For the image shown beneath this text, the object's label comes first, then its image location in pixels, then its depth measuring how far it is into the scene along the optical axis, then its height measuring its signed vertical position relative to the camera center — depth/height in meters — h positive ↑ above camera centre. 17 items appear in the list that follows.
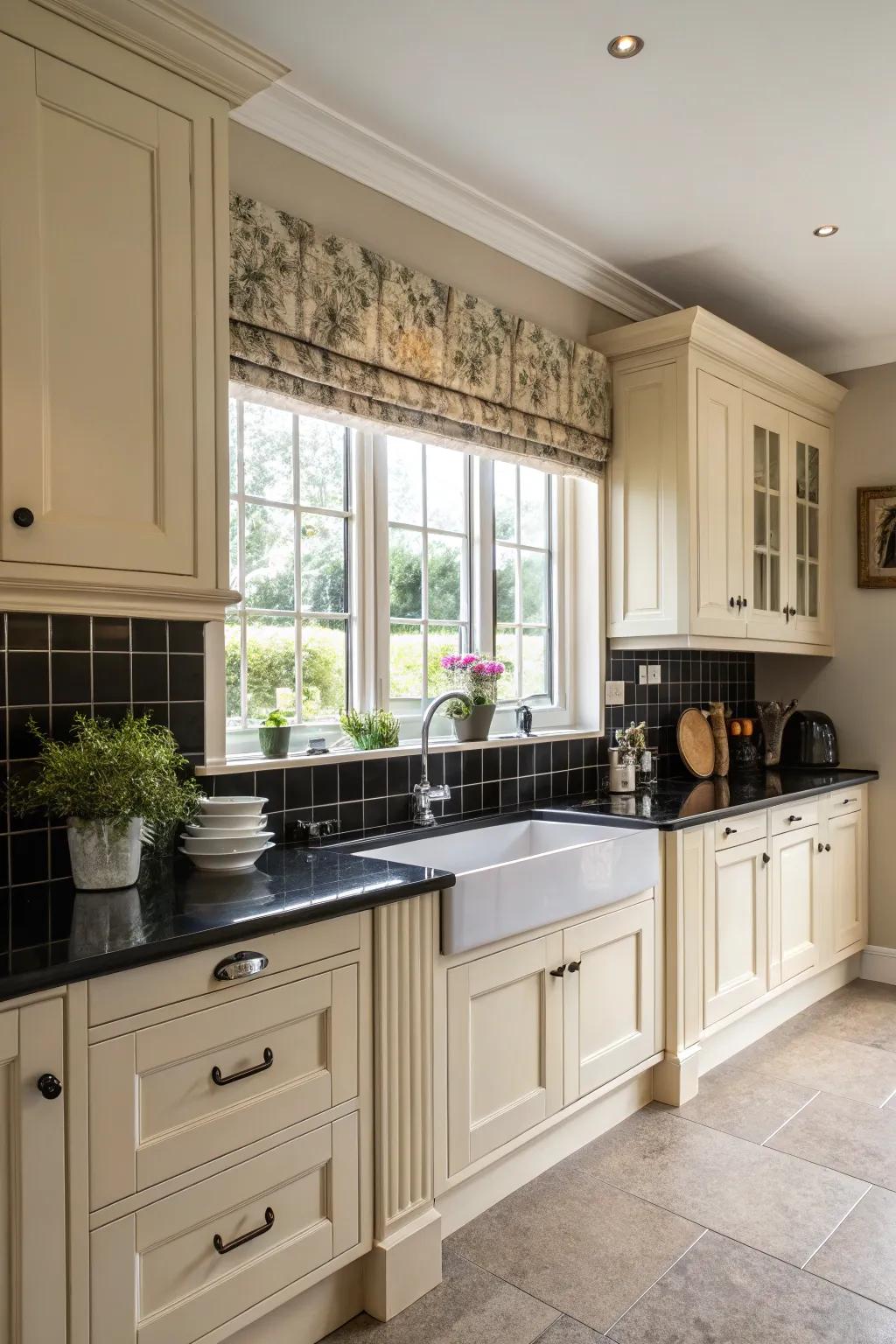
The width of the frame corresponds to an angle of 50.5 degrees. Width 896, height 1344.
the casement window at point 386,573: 2.50 +0.29
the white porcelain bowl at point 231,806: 2.01 -0.29
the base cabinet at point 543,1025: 2.10 -0.88
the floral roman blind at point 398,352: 2.23 +0.88
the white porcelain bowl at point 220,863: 1.96 -0.40
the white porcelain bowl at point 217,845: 1.96 -0.36
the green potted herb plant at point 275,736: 2.40 -0.17
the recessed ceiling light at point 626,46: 2.07 +1.37
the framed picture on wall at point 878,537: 4.08 +0.56
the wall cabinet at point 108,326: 1.60 +0.63
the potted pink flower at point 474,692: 2.93 -0.07
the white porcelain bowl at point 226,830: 1.98 -0.33
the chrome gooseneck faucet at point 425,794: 2.65 -0.35
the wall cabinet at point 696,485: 3.28 +0.66
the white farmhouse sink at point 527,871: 2.05 -0.52
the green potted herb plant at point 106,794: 1.68 -0.22
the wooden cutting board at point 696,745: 3.76 -0.31
